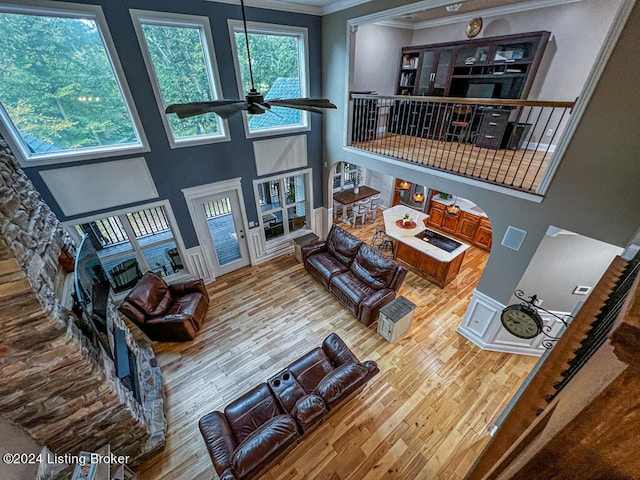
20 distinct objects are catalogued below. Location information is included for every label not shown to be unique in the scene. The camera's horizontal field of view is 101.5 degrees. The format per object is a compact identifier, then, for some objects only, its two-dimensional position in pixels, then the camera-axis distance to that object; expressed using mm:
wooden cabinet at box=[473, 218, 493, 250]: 6660
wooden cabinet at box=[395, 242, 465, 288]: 5520
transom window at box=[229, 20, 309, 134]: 4543
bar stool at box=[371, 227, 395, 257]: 6957
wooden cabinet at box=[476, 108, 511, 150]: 4758
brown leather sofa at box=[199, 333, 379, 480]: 2369
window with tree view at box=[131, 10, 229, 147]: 3784
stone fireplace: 1993
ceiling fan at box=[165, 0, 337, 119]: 2115
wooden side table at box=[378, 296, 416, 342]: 4250
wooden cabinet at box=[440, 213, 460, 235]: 7355
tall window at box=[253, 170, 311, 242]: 6020
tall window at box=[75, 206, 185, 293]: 4594
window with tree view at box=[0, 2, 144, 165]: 3180
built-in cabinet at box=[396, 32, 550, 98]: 4703
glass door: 5285
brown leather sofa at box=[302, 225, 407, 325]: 4688
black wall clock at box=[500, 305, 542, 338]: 2709
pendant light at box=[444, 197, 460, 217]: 7062
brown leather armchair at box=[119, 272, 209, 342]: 4109
